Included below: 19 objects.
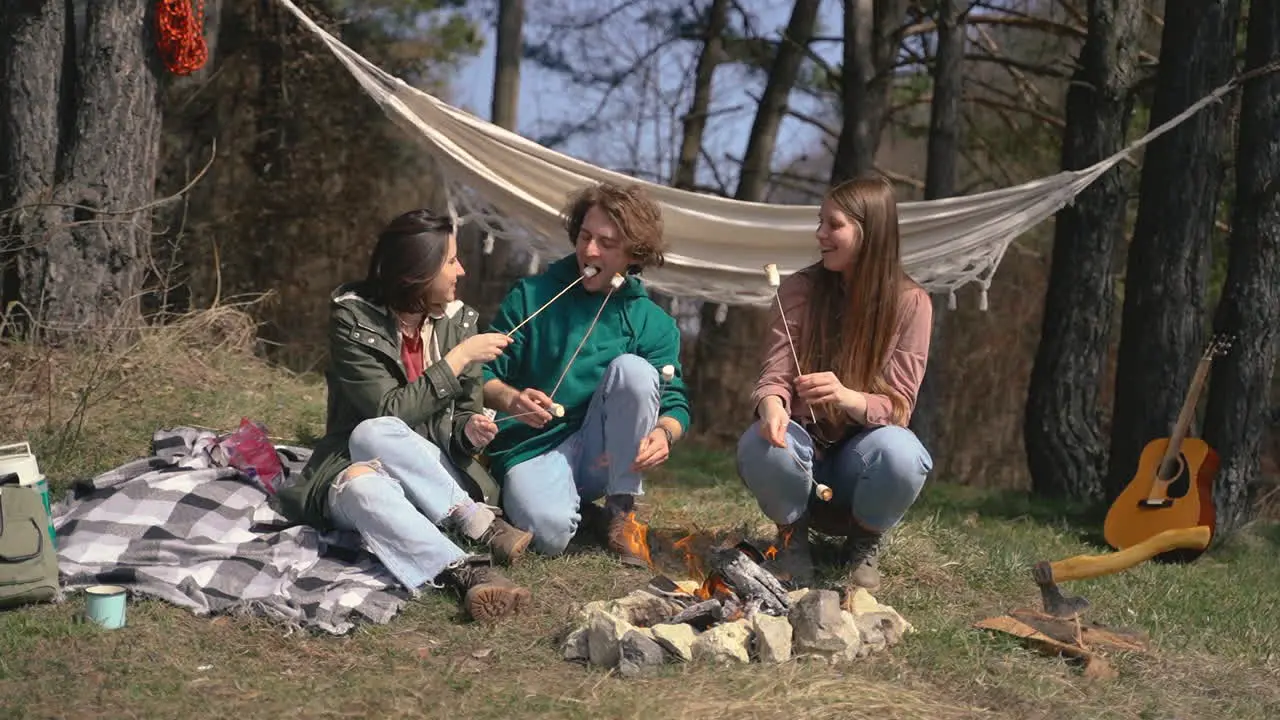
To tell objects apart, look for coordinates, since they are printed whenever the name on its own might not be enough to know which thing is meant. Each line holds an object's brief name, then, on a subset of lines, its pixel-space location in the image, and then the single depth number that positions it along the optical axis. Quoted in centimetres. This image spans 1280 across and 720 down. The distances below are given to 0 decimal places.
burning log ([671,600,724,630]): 261
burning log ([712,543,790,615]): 266
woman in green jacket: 282
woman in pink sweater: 293
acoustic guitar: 400
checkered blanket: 273
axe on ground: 276
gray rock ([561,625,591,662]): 255
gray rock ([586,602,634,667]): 249
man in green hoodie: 308
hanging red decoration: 455
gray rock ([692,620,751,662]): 249
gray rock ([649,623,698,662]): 248
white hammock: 414
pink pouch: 343
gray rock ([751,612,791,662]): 249
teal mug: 260
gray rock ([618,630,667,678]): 244
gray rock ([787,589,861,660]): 253
